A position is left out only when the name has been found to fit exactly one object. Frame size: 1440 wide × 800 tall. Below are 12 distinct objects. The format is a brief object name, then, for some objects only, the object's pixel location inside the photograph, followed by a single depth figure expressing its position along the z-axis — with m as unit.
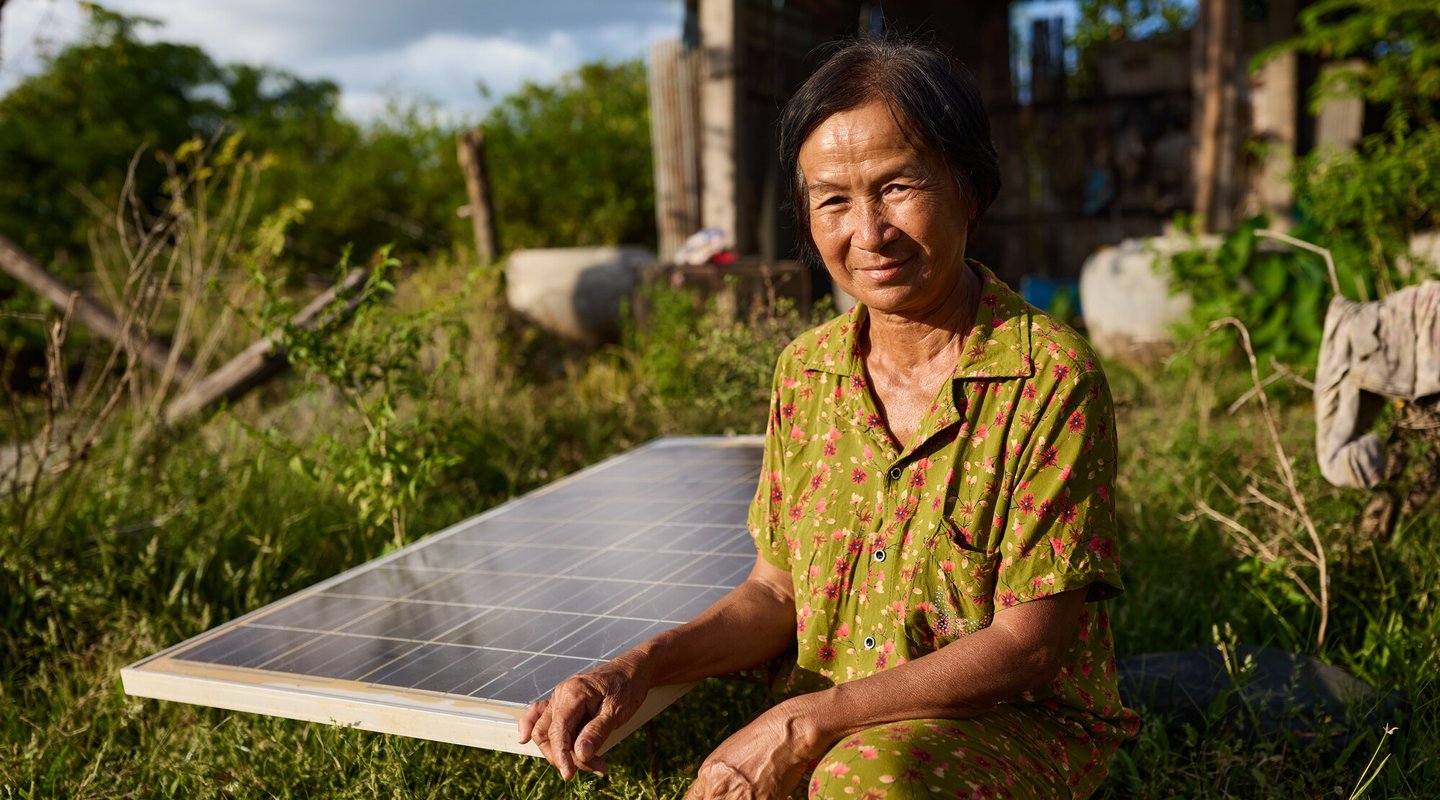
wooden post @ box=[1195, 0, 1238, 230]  8.98
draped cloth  3.42
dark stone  3.06
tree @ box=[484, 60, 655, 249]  13.72
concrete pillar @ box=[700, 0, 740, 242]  8.57
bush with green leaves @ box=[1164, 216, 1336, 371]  7.03
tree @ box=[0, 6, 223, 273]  15.52
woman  2.04
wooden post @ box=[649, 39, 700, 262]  9.55
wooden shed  8.96
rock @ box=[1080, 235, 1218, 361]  8.36
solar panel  2.31
